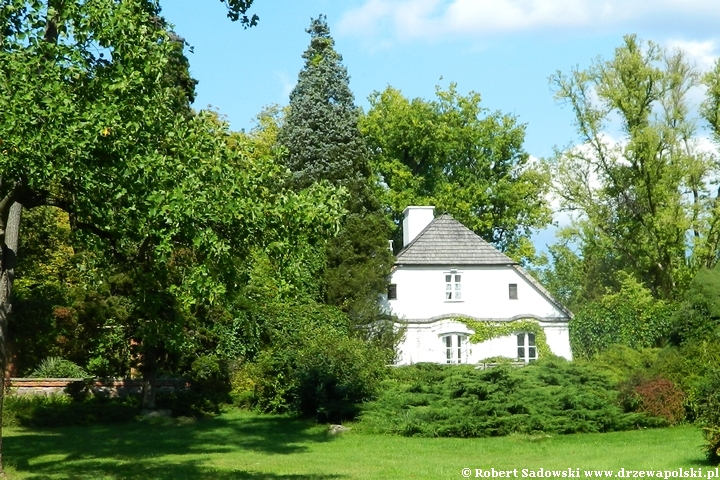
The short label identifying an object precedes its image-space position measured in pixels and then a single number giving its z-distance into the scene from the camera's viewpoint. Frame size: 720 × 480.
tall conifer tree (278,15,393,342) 41.50
